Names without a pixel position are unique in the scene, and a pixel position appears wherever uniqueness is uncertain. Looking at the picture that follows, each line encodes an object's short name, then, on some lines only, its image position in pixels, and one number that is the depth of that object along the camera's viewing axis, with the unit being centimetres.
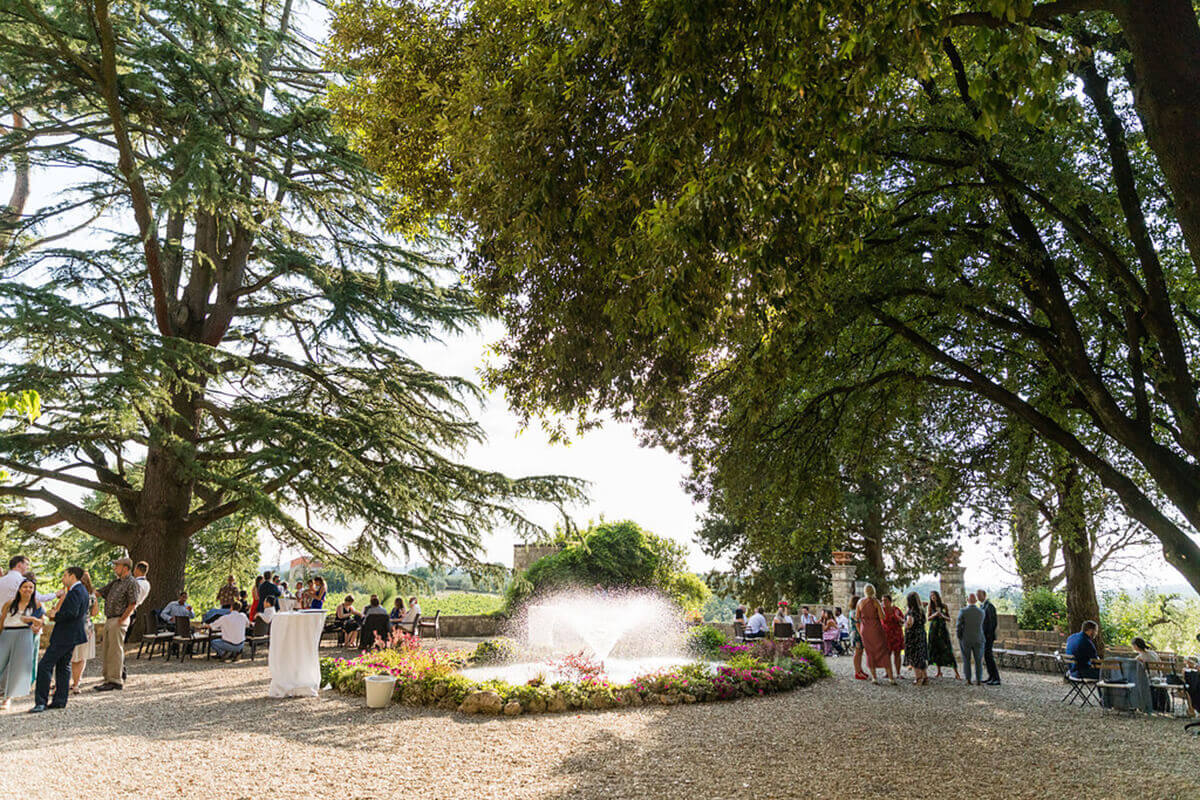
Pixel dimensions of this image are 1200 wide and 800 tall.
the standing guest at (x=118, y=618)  942
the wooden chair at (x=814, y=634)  1681
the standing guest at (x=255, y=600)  1469
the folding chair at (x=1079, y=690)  1036
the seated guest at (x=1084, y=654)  1049
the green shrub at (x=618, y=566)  2005
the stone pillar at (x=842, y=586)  1884
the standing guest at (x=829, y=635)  1711
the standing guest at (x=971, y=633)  1233
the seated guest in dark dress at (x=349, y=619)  1577
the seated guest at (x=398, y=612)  1711
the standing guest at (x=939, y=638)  1302
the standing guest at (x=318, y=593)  1445
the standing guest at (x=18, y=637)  845
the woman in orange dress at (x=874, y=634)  1208
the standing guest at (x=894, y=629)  1227
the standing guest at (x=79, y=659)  956
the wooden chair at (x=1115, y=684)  1005
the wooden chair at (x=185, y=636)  1286
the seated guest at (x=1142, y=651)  1042
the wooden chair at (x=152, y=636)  1302
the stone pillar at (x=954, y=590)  1736
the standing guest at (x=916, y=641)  1191
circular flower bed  880
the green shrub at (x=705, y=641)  1568
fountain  1159
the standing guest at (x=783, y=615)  1650
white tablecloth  955
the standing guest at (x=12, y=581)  852
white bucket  894
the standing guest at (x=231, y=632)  1323
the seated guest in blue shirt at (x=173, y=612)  1335
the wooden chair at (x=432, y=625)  1825
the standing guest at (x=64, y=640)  807
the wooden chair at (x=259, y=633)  1365
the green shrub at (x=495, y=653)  1280
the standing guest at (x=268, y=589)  1457
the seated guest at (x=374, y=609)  1366
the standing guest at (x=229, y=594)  1477
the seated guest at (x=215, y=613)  1433
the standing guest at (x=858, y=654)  1267
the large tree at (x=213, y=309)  1159
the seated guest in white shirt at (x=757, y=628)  1627
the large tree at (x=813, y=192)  439
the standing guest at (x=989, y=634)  1232
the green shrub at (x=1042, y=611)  1914
